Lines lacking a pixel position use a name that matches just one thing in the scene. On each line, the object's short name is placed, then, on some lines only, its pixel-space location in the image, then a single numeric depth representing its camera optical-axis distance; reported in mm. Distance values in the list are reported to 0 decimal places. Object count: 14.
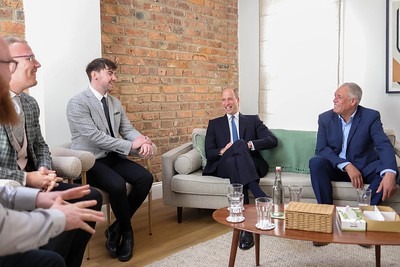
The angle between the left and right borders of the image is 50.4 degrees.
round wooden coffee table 1885
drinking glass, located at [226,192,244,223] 2266
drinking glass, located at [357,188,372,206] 2379
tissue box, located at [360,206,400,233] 1974
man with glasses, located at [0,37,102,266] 2027
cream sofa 3262
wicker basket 2016
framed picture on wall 4039
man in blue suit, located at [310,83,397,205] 3012
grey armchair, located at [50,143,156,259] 2604
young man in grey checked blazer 2768
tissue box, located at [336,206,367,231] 2023
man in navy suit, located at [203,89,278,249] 3148
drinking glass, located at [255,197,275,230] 2121
